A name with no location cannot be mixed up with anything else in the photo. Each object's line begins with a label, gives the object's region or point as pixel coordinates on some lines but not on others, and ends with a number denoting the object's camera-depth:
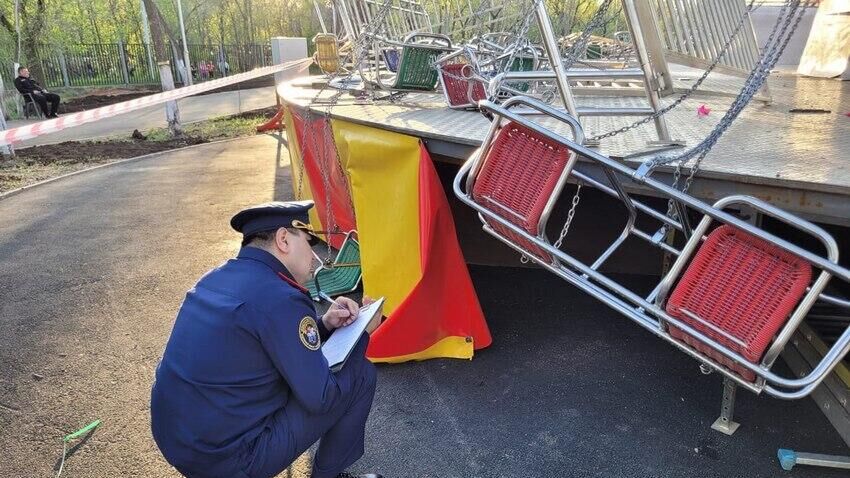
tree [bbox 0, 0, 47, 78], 20.78
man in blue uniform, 1.88
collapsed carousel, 1.75
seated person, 15.42
